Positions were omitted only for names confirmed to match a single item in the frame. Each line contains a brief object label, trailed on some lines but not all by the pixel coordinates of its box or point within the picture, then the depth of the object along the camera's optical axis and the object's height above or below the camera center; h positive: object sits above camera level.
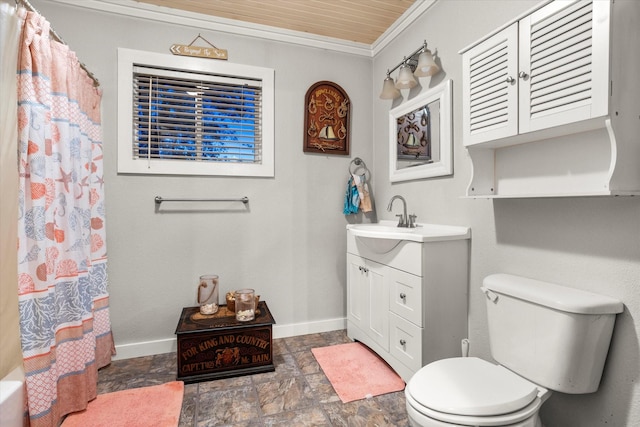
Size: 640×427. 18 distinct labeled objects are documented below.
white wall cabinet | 1.08 +0.40
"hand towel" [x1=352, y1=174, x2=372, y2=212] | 2.76 +0.14
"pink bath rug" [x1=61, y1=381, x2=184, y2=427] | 1.66 -1.07
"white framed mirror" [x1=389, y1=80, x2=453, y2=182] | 2.06 +0.51
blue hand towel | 2.77 +0.09
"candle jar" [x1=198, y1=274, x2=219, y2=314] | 2.34 -0.59
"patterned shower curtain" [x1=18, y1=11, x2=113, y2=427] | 1.41 -0.10
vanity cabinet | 1.77 -0.51
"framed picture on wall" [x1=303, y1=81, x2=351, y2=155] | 2.74 +0.75
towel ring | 2.90 +0.40
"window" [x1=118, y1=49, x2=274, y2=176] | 2.34 +0.69
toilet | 1.13 -0.63
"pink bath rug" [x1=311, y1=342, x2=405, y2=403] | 1.91 -1.04
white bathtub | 1.21 -0.72
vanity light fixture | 2.06 +0.91
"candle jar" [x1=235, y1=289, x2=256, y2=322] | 2.20 -0.65
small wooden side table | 2.05 -0.88
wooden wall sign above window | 2.42 +1.17
